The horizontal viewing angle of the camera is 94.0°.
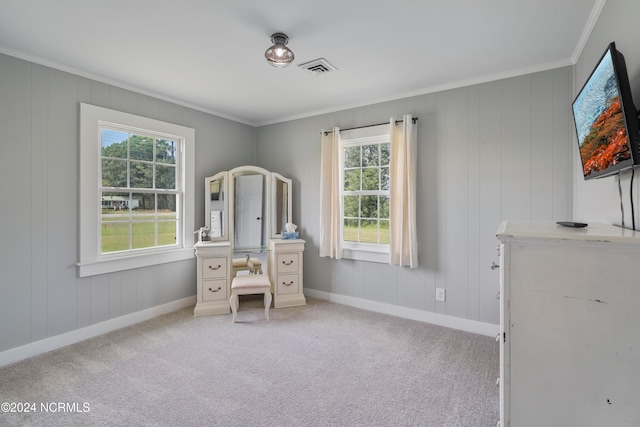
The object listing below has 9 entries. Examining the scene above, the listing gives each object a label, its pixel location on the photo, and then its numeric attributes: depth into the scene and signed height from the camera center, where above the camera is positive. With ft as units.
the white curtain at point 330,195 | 12.19 +0.78
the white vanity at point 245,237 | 11.31 -0.98
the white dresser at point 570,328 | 3.18 -1.32
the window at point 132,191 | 9.21 +0.83
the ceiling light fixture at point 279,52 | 7.01 +3.89
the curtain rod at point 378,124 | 10.39 +3.38
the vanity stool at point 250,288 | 10.40 -2.61
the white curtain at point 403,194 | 10.34 +0.68
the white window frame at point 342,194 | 11.35 +0.82
